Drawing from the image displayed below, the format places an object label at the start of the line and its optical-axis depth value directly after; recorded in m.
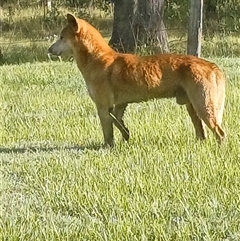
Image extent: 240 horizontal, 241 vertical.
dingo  14.62
